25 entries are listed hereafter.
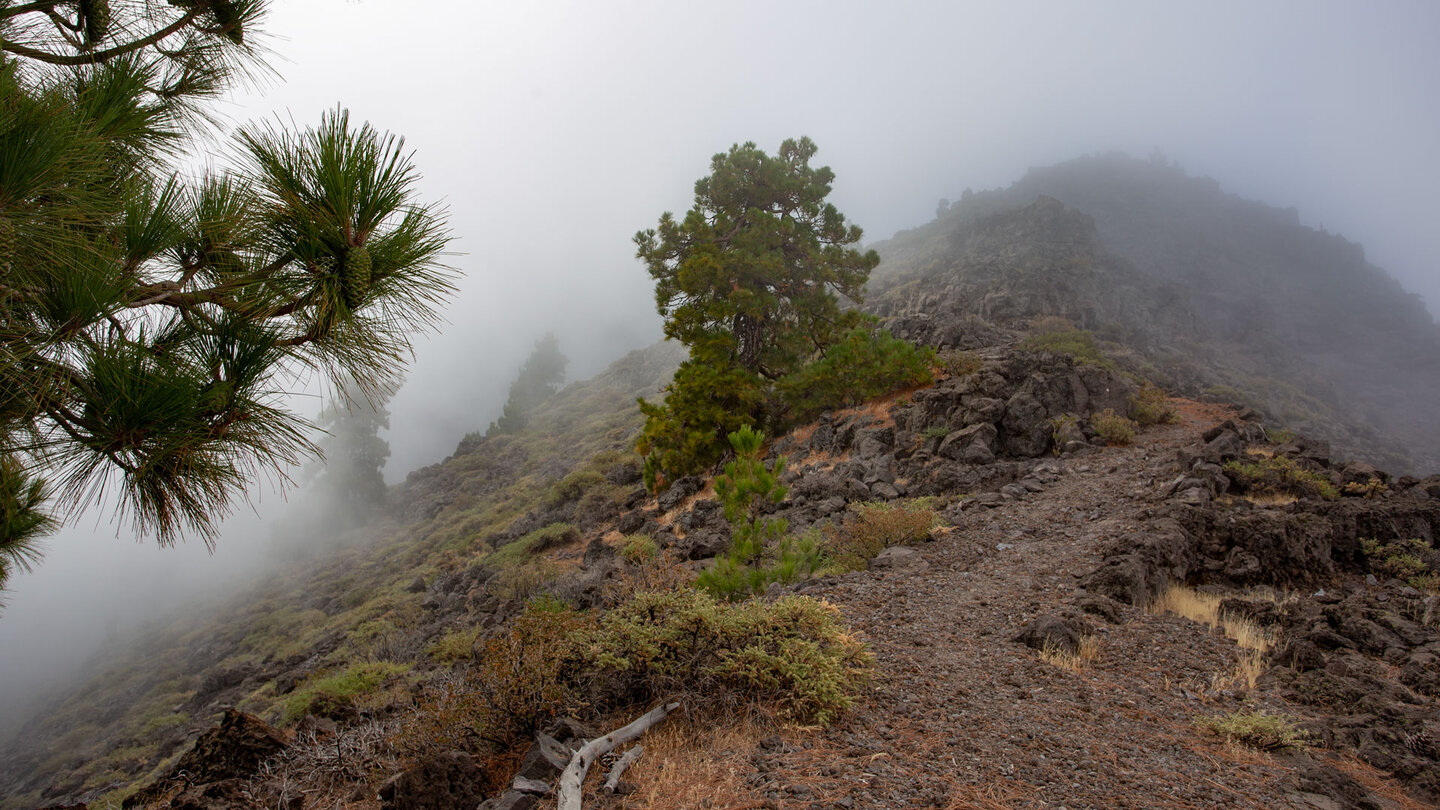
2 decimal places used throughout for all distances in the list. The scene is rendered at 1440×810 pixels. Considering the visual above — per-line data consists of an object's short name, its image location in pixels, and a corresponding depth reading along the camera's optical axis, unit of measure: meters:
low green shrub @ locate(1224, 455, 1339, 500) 7.07
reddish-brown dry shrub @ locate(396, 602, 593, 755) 3.10
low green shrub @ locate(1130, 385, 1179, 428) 11.88
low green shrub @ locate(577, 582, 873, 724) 3.22
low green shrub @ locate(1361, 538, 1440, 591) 5.23
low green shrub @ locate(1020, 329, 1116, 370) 17.83
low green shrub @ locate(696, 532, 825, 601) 5.07
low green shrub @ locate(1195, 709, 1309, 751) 3.12
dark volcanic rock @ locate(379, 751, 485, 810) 2.53
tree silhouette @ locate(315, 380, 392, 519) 35.66
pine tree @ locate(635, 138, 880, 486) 13.45
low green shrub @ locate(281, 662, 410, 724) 5.78
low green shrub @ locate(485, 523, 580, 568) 12.94
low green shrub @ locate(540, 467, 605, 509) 16.67
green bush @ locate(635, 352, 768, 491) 13.31
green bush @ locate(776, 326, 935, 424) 12.70
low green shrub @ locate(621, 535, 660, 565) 7.81
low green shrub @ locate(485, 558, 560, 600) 9.33
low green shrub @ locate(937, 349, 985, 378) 12.14
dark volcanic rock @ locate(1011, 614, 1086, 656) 4.23
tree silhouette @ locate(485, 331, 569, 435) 49.09
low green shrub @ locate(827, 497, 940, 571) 7.05
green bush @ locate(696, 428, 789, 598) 5.17
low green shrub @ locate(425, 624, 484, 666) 7.34
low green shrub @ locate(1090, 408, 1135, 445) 10.36
